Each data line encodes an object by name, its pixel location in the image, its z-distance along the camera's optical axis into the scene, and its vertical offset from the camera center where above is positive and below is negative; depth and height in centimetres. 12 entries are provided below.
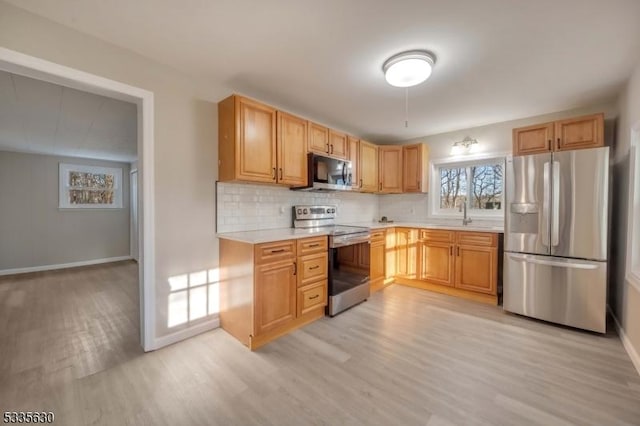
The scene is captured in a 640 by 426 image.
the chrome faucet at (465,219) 395 -15
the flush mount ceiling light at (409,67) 206 +116
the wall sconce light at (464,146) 393 +97
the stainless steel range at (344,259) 288 -60
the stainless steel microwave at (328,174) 311 +45
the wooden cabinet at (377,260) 360 -73
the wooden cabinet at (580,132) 274 +83
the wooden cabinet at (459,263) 329 -73
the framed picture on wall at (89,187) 529 +44
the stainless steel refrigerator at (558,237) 249 -28
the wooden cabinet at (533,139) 299 +82
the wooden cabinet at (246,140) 246 +67
